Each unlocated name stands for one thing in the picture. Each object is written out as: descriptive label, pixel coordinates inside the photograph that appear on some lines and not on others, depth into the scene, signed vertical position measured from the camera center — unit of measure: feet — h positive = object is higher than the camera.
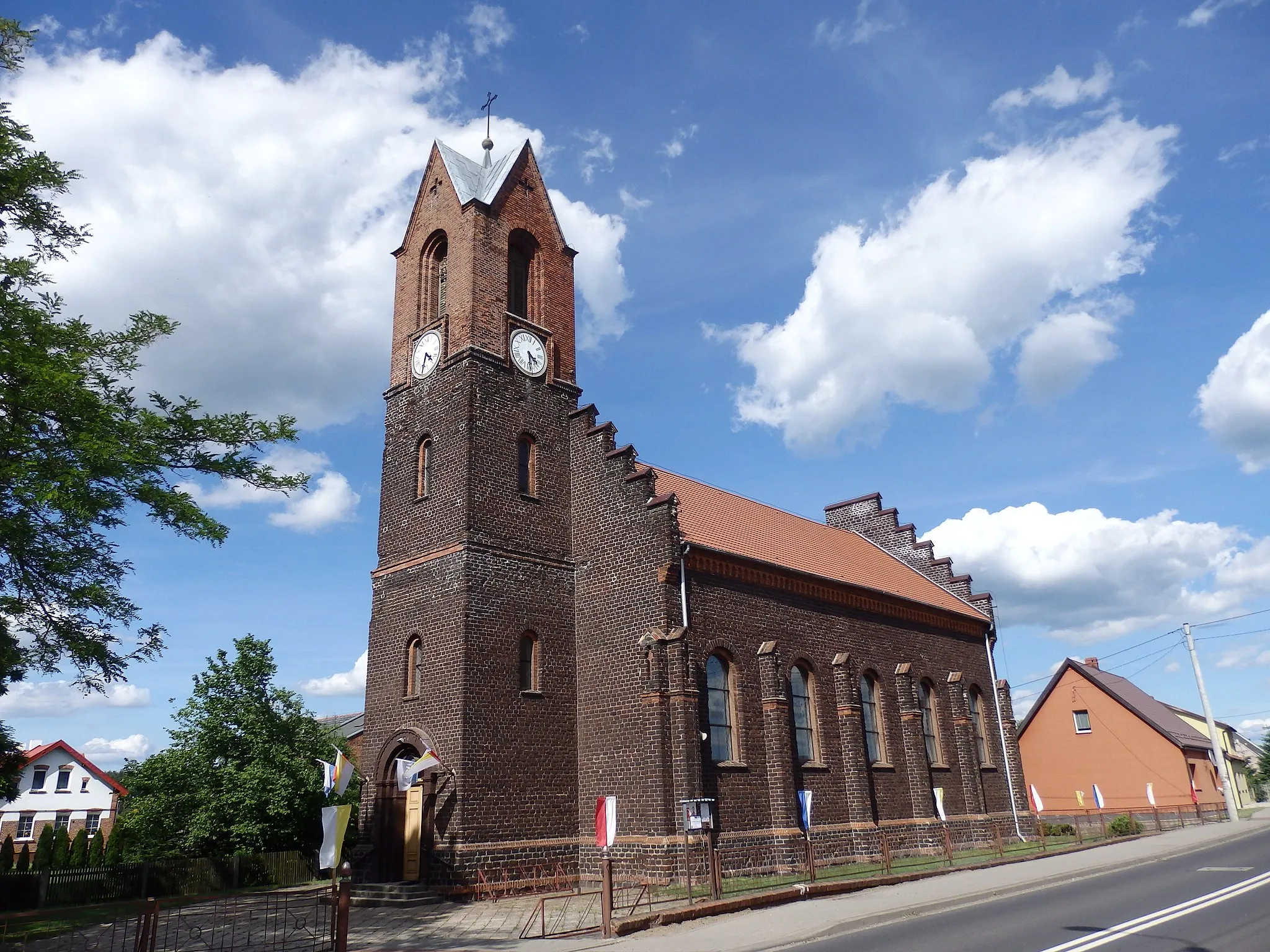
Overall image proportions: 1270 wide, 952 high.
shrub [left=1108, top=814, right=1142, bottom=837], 110.83 -4.95
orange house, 140.26 +5.68
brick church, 68.08 +14.05
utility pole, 124.77 +2.09
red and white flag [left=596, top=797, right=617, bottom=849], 52.34 -1.01
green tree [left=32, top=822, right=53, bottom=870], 103.81 -1.97
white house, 175.42 +6.40
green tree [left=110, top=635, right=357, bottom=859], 95.40 +3.99
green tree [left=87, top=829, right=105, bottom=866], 111.34 -2.11
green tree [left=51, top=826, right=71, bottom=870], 105.60 -2.09
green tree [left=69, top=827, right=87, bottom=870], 107.24 -2.22
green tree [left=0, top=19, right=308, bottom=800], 52.95 +22.65
